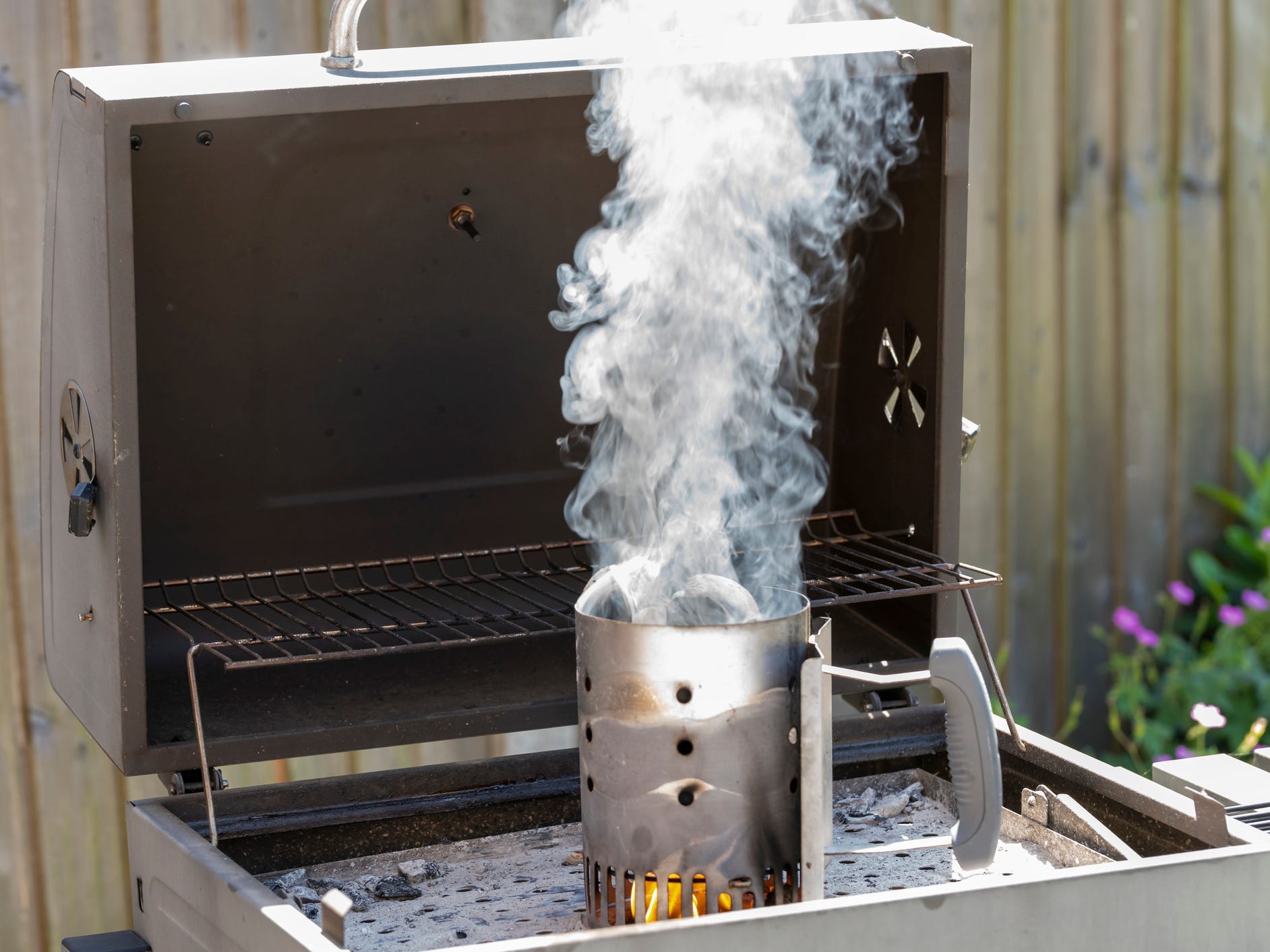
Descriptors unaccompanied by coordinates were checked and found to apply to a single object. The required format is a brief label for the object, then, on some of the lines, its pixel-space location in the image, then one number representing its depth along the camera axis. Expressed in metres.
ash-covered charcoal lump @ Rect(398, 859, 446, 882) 2.94
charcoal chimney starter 2.74
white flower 3.34
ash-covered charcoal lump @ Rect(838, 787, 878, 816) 3.06
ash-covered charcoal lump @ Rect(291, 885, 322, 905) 2.89
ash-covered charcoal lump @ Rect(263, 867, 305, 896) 2.91
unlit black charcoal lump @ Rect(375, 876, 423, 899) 2.91
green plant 5.06
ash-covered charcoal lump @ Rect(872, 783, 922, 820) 3.05
